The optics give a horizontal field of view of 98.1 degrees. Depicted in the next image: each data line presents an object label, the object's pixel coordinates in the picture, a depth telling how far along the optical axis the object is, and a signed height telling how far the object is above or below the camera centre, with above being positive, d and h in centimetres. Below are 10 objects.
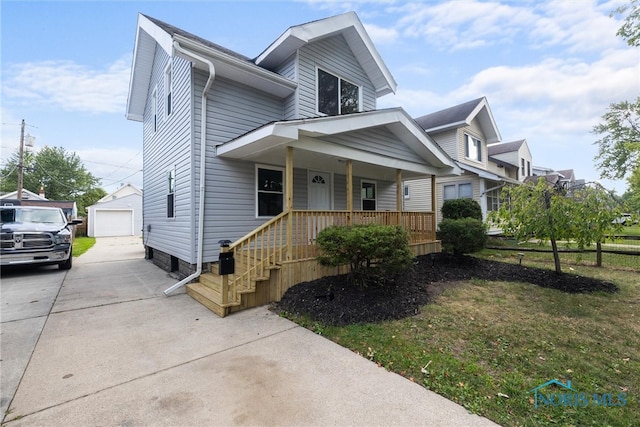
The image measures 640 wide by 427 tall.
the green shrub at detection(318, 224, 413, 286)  487 -59
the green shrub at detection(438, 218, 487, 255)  758 -53
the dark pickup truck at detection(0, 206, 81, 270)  744 -55
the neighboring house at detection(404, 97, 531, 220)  1416 +362
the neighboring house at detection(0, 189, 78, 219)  2264 +125
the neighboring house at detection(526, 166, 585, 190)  2327 +516
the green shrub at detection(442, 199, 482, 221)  1230 +30
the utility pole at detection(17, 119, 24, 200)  1847 +368
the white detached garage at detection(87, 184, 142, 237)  2419 -4
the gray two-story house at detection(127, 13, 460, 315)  554 +159
